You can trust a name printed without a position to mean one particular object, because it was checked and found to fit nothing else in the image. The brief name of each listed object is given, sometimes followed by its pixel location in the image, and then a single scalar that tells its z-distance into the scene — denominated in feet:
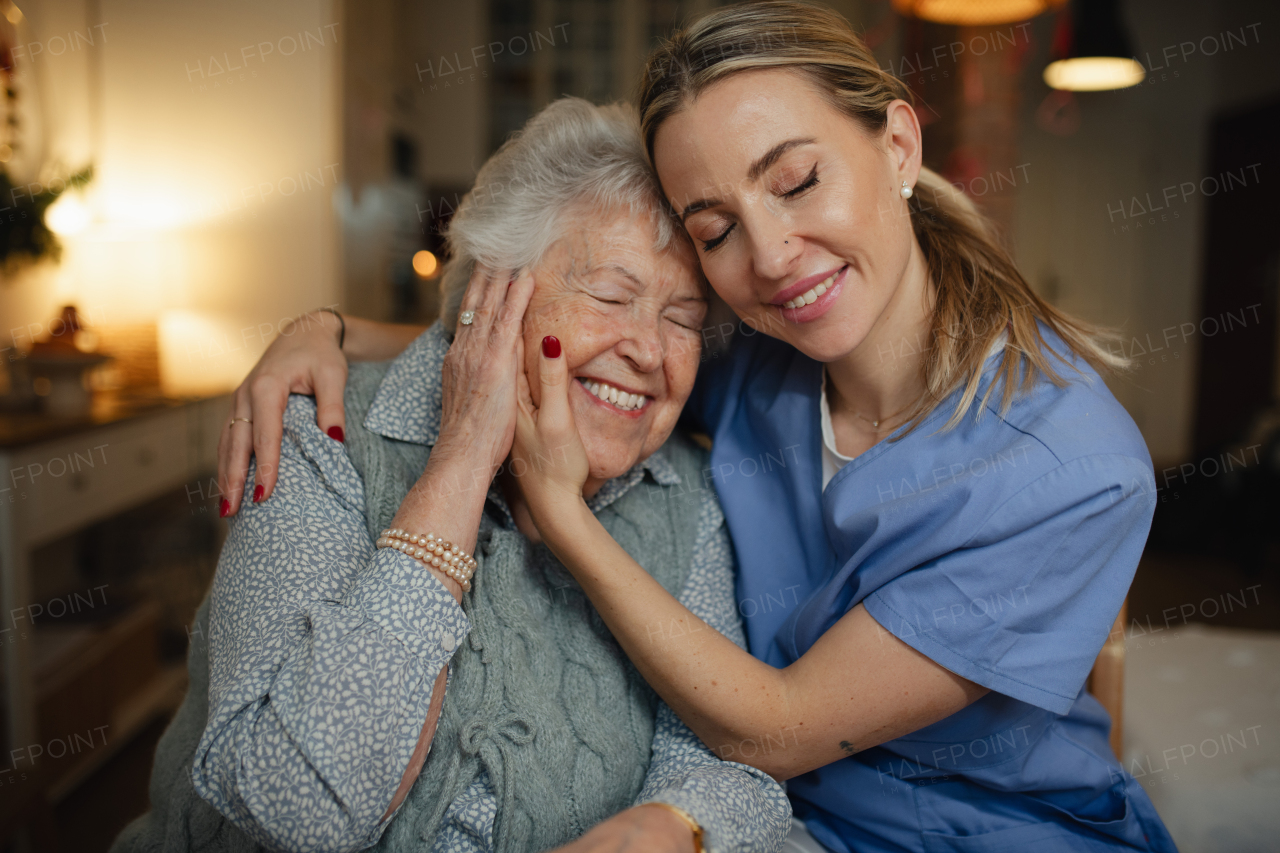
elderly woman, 2.81
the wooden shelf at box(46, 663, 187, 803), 7.73
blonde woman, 3.15
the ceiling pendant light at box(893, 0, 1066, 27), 8.72
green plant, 8.75
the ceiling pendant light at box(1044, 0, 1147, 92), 13.47
